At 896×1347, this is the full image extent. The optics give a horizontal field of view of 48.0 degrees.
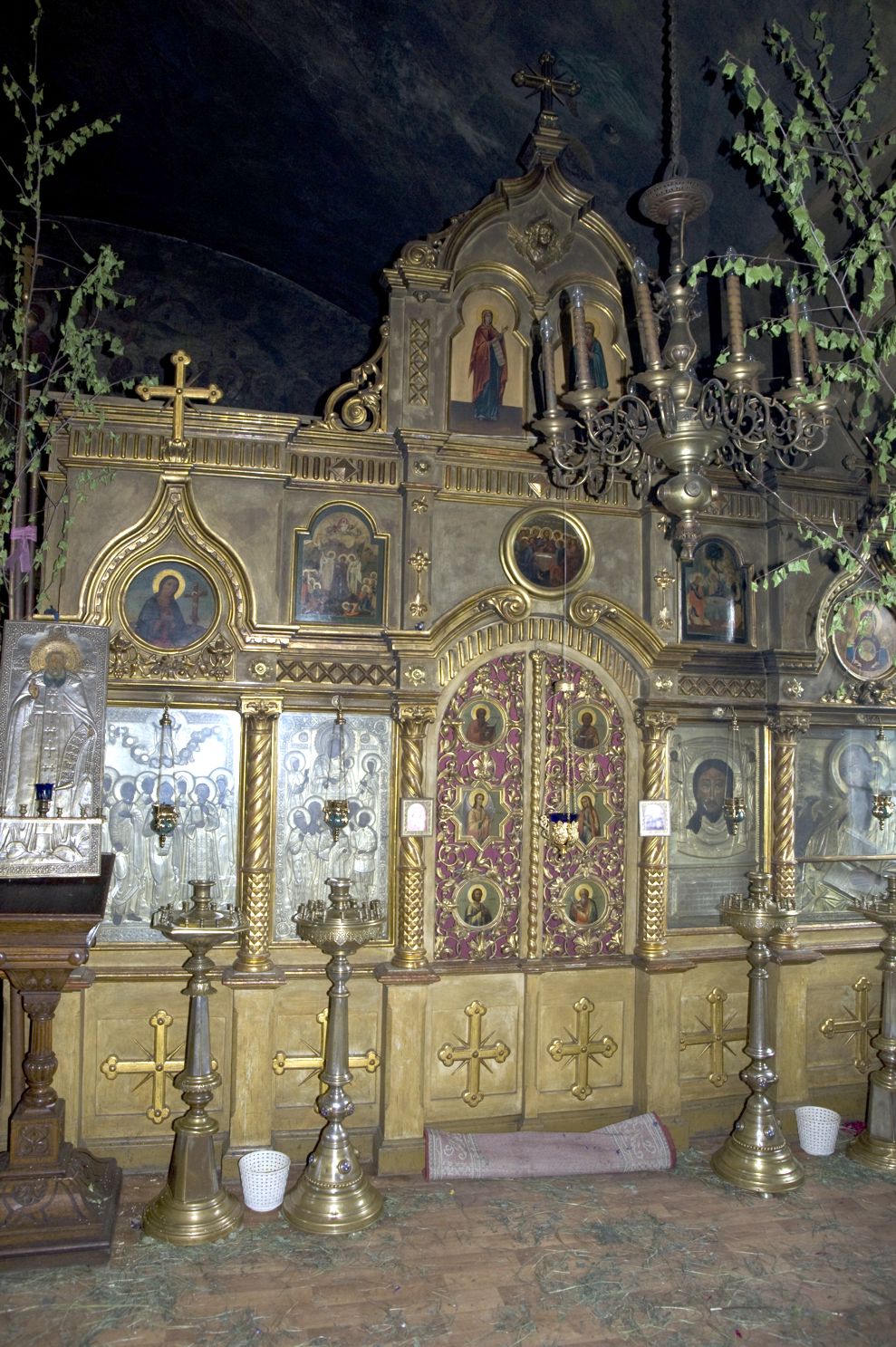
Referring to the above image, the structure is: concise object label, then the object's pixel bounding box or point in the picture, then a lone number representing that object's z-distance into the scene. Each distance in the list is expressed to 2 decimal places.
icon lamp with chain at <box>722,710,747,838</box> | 6.27
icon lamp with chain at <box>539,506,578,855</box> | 5.79
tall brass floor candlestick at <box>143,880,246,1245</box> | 4.71
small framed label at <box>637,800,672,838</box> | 6.04
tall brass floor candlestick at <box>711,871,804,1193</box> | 5.40
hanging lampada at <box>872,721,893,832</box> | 6.49
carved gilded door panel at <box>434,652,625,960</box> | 5.91
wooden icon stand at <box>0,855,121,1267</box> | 4.43
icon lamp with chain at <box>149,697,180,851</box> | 5.29
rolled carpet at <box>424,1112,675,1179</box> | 5.41
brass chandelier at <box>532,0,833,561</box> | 3.66
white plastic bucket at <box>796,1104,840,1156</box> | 5.76
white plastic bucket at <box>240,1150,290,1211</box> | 4.97
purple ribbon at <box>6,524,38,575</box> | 5.24
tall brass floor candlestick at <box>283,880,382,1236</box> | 4.87
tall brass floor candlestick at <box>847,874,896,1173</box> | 5.69
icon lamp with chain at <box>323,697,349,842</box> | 5.66
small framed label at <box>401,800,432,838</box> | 5.63
